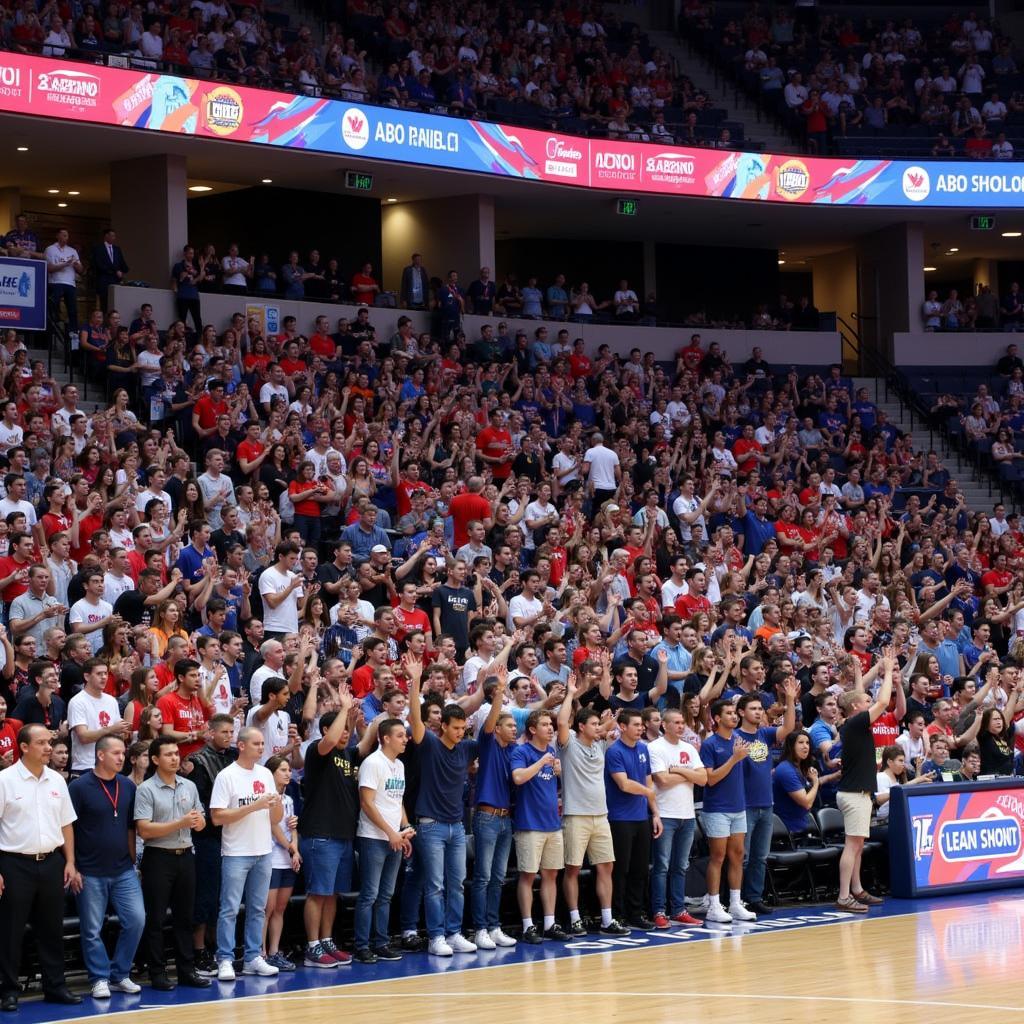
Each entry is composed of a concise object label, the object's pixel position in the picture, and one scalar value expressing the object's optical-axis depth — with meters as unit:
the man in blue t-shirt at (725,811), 13.84
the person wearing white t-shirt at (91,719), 11.88
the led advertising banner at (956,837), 14.95
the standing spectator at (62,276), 20.97
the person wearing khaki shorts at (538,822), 12.92
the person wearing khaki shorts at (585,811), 13.19
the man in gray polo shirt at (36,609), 13.52
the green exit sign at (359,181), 26.19
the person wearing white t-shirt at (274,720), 12.20
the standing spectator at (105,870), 11.11
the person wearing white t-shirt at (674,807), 13.70
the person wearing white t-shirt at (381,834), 12.13
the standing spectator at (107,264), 22.25
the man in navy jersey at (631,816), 13.45
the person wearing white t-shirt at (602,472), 21.47
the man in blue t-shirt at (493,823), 12.80
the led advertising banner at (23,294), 20.30
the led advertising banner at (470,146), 22.19
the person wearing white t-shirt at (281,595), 15.37
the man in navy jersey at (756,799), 14.17
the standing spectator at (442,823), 12.49
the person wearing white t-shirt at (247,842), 11.51
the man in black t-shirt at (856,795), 14.41
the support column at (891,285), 31.84
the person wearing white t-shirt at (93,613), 13.73
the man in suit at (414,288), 25.91
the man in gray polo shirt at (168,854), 11.33
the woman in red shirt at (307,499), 17.86
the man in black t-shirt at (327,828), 12.05
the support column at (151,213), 24.38
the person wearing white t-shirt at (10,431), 16.53
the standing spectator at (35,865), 10.77
